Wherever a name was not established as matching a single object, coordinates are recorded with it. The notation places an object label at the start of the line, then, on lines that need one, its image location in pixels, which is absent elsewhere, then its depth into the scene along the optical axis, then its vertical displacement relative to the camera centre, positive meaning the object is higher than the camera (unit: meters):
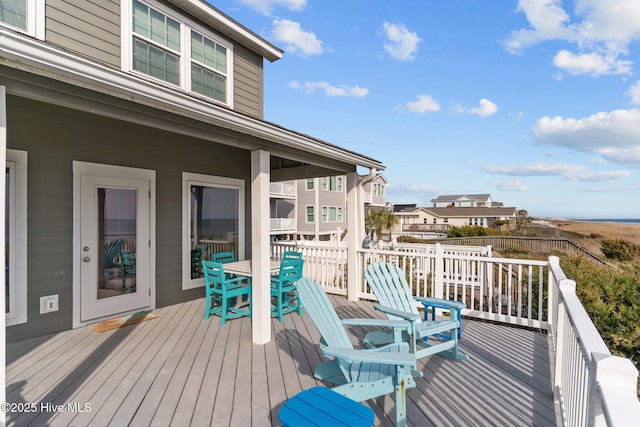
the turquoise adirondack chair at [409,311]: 2.93 -0.95
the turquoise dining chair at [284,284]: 4.32 -0.95
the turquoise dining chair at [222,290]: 4.11 -0.96
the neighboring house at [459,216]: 42.09 +0.03
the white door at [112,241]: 4.03 -0.31
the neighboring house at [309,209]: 19.27 +0.54
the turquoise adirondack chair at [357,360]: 2.09 -0.97
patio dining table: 4.20 -0.70
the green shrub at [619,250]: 14.32 -1.58
